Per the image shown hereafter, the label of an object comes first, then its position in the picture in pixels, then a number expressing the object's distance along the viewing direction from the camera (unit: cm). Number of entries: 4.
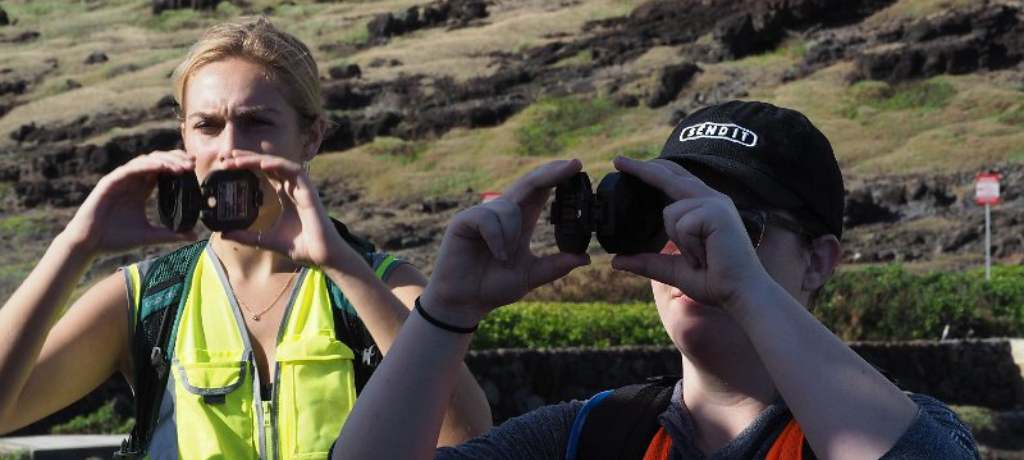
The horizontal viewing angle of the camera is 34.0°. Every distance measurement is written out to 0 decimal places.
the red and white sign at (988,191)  2506
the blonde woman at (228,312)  298
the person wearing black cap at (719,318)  213
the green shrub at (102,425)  1195
